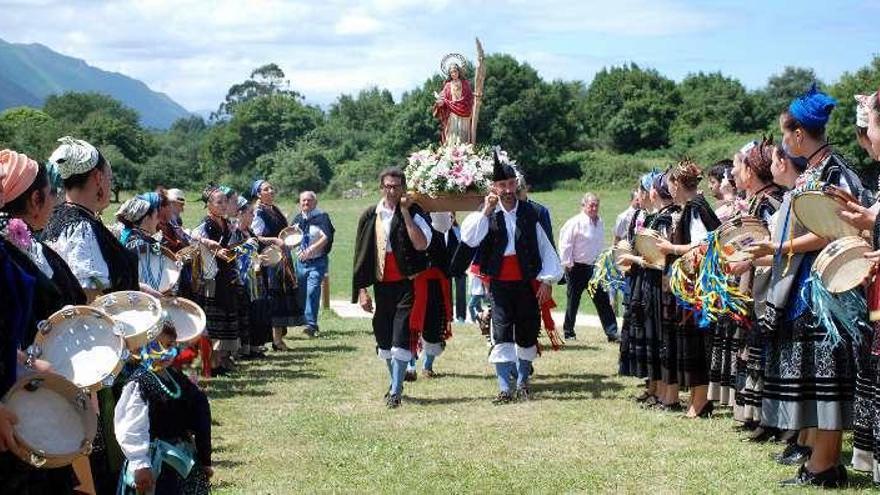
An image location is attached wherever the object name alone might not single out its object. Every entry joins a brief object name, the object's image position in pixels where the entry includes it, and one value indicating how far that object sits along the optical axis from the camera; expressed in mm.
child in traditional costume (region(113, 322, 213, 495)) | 5199
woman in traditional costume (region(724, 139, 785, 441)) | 7473
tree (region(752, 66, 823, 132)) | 62281
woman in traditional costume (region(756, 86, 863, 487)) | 6469
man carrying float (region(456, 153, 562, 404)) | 10445
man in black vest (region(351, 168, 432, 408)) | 10547
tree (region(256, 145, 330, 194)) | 69875
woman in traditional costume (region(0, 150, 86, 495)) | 3934
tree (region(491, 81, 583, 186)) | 61500
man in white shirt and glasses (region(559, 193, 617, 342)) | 15594
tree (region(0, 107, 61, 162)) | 61625
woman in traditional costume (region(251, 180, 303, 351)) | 14602
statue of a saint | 13875
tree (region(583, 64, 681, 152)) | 66188
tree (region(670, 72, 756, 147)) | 61938
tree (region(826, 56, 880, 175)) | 46638
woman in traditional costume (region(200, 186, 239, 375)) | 12352
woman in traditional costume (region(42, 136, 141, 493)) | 5543
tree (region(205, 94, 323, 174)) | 91938
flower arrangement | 11477
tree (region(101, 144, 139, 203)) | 57203
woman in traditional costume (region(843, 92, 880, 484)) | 5266
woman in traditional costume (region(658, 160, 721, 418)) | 8992
